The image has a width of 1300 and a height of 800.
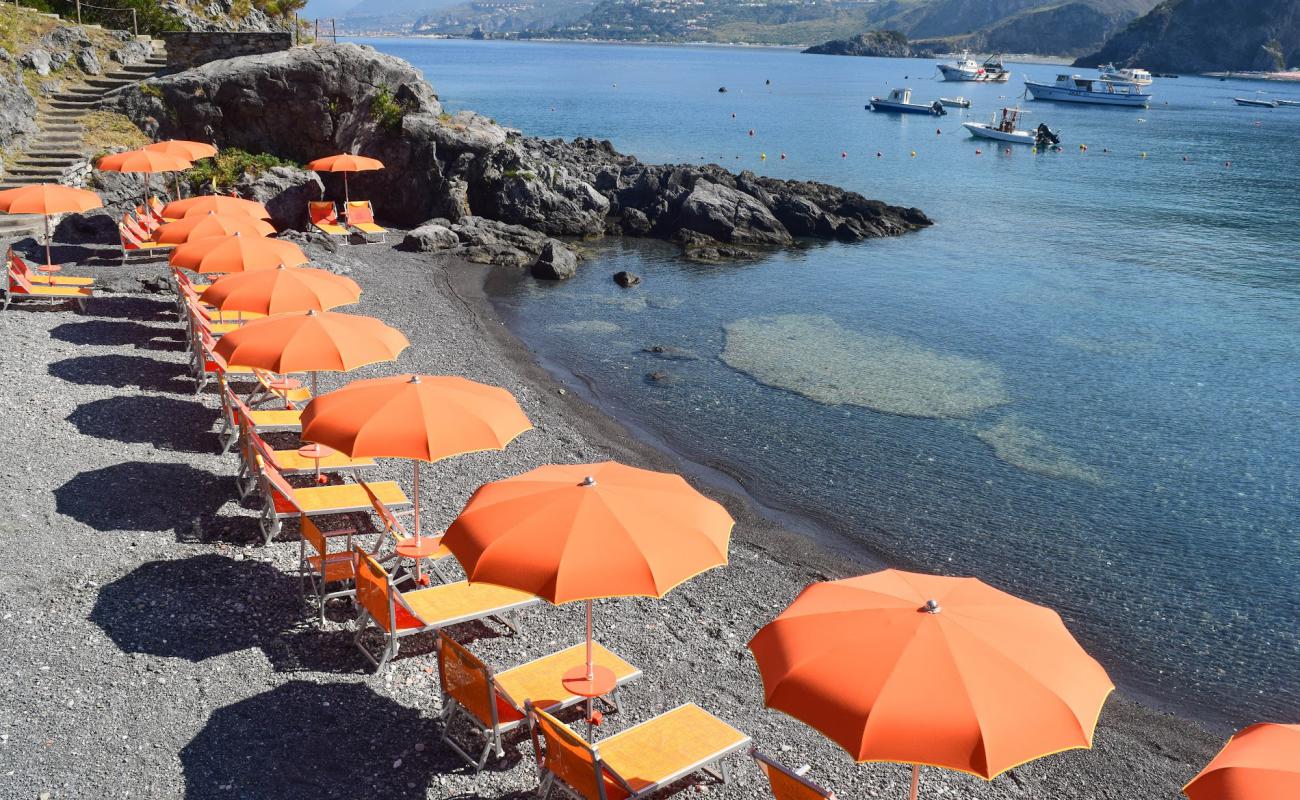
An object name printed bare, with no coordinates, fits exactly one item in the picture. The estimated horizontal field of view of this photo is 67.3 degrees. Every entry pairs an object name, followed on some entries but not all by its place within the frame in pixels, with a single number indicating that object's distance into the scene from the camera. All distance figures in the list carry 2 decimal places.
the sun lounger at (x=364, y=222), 27.55
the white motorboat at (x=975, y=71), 150.12
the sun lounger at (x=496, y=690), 7.02
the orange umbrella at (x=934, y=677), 4.88
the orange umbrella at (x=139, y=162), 21.06
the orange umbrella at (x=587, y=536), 6.48
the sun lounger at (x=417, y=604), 8.13
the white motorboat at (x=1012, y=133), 73.75
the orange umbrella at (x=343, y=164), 26.23
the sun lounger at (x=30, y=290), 16.86
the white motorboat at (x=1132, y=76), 117.75
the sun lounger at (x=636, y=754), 6.29
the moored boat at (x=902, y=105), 99.69
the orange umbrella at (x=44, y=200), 17.11
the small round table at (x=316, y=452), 11.36
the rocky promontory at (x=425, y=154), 29.36
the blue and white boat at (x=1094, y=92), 113.46
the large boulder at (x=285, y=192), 27.27
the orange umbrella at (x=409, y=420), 8.52
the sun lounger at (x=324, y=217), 26.66
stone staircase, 23.27
